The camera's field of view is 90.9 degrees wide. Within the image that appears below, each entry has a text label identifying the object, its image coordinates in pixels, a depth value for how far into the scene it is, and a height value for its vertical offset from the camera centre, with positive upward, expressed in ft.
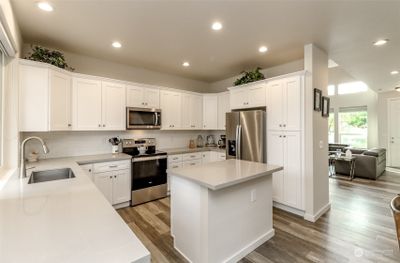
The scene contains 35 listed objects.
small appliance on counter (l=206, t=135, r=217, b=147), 17.72 -0.75
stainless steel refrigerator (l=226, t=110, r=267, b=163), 11.59 -0.20
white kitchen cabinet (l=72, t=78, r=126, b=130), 10.57 +1.57
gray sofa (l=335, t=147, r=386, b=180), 17.20 -3.05
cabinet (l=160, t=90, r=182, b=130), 14.03 +1.65
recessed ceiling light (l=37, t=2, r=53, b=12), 6.80 +4.44
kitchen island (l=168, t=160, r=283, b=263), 6.26 -2.81
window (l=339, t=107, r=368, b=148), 24.94 +0.67
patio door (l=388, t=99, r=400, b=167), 22.20 -0.11
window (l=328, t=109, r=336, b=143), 26.99 +0.59
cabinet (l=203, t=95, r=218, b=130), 16.21 +1.64
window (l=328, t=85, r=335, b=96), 26.72 +5.64
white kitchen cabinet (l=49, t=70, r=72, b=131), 9.00 +1.51
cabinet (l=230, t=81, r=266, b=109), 11.98 +2.32
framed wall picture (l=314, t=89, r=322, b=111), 9.94 +1.64
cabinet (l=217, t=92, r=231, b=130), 15.34 +1.92
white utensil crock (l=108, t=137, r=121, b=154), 12.36 -0.75
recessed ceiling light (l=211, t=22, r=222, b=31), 8.00 +4.41
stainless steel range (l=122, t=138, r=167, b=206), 11.64 -2.39
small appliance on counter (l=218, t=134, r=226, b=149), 16.33 -0.84
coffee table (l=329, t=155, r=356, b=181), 17.67 -2.72
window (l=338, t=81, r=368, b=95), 24.74 +5.61
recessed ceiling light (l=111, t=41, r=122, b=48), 9.86 +4.46
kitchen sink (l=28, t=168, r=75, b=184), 7.55 -1.71
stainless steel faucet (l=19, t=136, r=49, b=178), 6.39 -1.09
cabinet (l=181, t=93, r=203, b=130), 15.25 +1.66
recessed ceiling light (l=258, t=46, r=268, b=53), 10.36 +4.45
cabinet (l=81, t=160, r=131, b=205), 10.29 -2.54
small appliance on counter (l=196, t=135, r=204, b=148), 17.21 -0.82
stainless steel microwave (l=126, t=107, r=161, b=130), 12.26 +0.88
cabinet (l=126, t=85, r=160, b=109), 12.46 +2.32
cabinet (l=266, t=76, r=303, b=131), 10.18 +1.51
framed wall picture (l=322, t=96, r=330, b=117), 10.74 +1.42
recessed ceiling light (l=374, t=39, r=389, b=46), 9.37 +4.34
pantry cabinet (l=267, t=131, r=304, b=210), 10.25 -1.79
